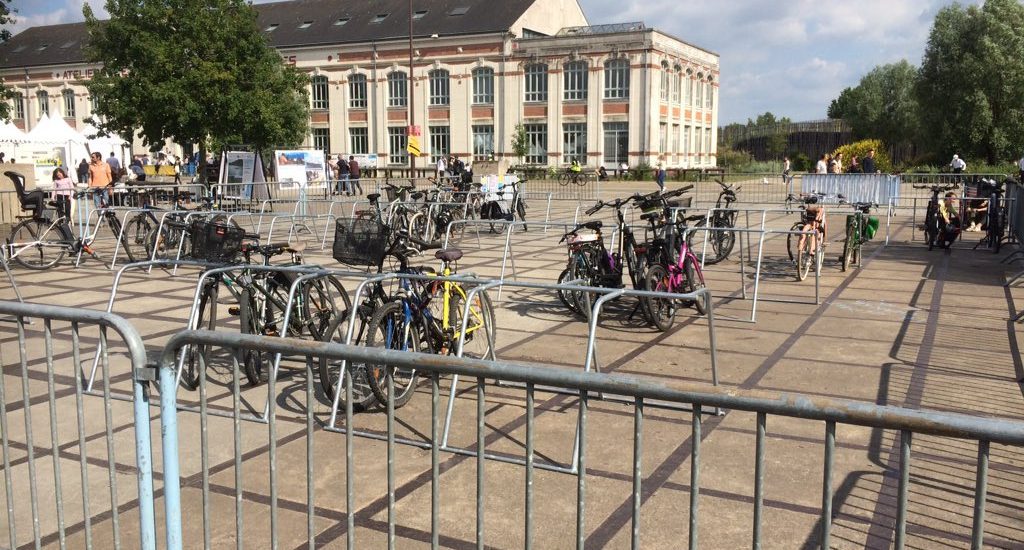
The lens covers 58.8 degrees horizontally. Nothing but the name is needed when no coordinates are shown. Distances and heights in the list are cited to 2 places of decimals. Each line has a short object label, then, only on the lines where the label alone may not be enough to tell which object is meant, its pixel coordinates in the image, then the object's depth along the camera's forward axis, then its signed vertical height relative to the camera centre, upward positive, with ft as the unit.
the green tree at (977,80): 142.92 +13.06
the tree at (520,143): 177.47 +4.15
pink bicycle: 28.55 -3.58
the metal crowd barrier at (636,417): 6.91 -2.02
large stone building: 172.96 +16.72
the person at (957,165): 95.96 -0.31
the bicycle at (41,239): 43.14 -3.49
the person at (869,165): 88.22 -0.24
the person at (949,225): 52.44 -3.63
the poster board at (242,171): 85.87 -0.51
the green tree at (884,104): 215.51 +14.30
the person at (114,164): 104.03 +0.29
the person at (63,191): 48.68 -1.48
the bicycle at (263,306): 21.44 -3.48
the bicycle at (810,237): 39.58 -3.25
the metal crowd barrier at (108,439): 10.27 -3.21
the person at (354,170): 123.54 -0.65
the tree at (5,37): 97.04 +14.20
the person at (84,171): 97.45 -0.47
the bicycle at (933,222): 52.42 -3.43
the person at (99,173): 63.36 -0.45
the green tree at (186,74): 101.30 +10.41
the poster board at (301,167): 92.79 -0.15
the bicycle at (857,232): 43.62 -3.42
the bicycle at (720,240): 46.80 -3.95
